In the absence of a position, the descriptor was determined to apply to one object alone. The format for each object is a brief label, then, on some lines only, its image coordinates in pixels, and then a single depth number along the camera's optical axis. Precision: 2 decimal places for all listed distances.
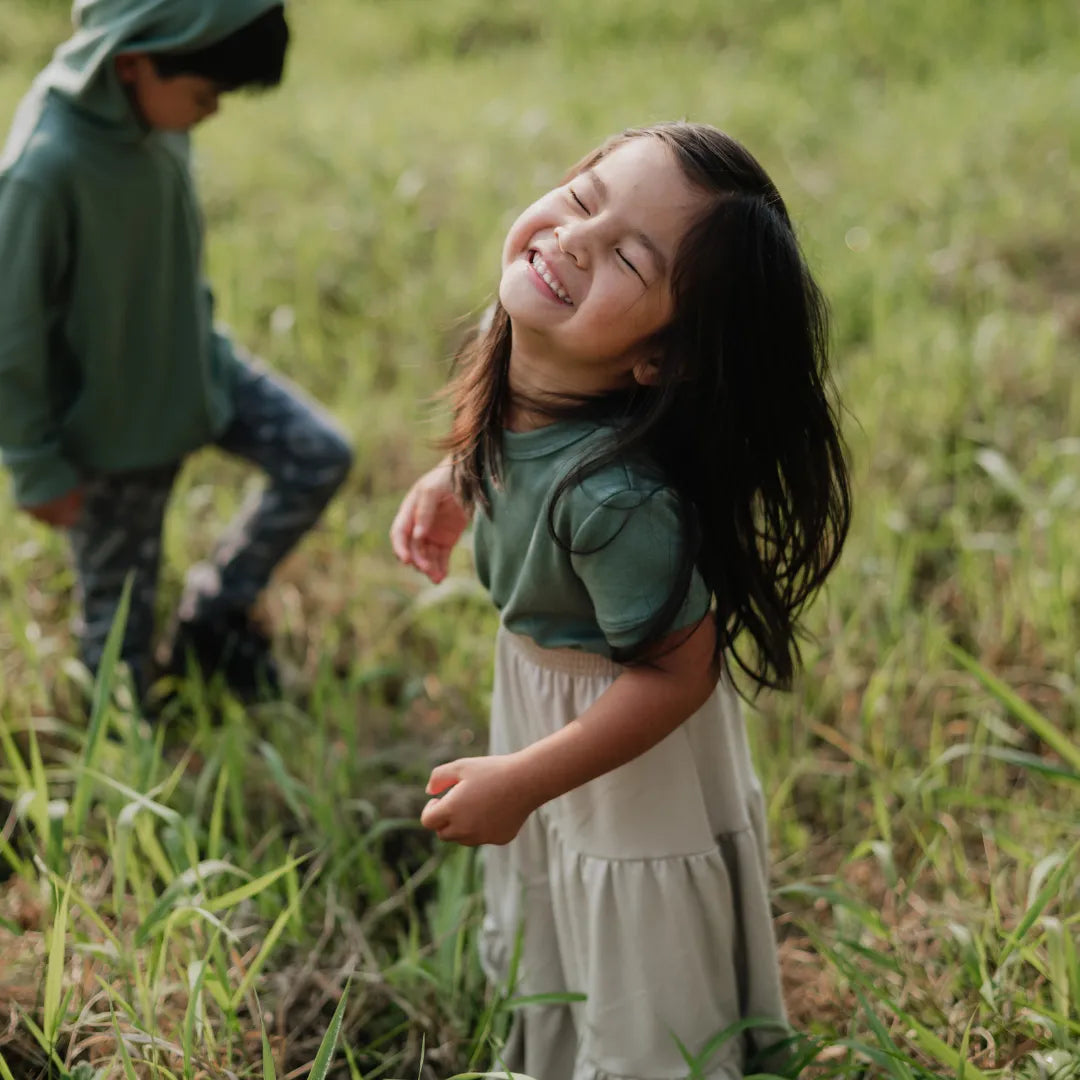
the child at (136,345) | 1.89
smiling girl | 1.23
